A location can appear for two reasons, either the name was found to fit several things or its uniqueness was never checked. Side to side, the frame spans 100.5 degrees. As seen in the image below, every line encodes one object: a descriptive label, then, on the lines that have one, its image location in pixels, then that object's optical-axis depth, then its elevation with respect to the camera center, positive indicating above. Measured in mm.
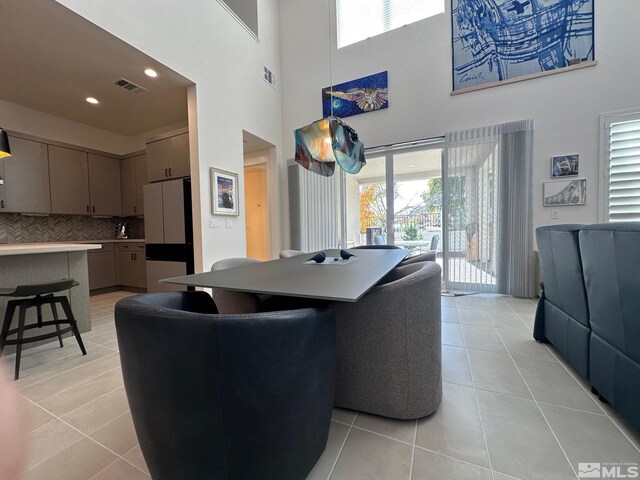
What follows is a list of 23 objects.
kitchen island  2184 -313
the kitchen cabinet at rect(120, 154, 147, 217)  4648 +904
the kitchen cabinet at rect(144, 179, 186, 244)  3568 +284
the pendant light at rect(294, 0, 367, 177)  2098 +697
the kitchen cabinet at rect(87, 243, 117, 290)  4359 -560
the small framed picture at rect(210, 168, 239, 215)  3432 +527
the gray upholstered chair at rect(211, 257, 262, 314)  1686 -456
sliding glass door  4168 +493
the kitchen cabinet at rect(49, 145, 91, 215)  4036 +849
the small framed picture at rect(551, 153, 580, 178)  3334 +745
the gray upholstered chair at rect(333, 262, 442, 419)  1278 -587
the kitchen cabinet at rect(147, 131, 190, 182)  3742 +1092
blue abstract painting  3328 +2506
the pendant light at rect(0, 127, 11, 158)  2262 +789
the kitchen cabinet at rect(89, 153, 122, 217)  4504 +846
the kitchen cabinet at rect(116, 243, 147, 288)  4473 -547
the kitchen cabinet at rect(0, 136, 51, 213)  3562 +802
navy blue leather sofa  1146 -425
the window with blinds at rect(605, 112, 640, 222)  3150 +664
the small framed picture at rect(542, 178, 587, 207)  3316 +400
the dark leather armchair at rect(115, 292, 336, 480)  750 -466
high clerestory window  4082 +3436
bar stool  1901 -540
